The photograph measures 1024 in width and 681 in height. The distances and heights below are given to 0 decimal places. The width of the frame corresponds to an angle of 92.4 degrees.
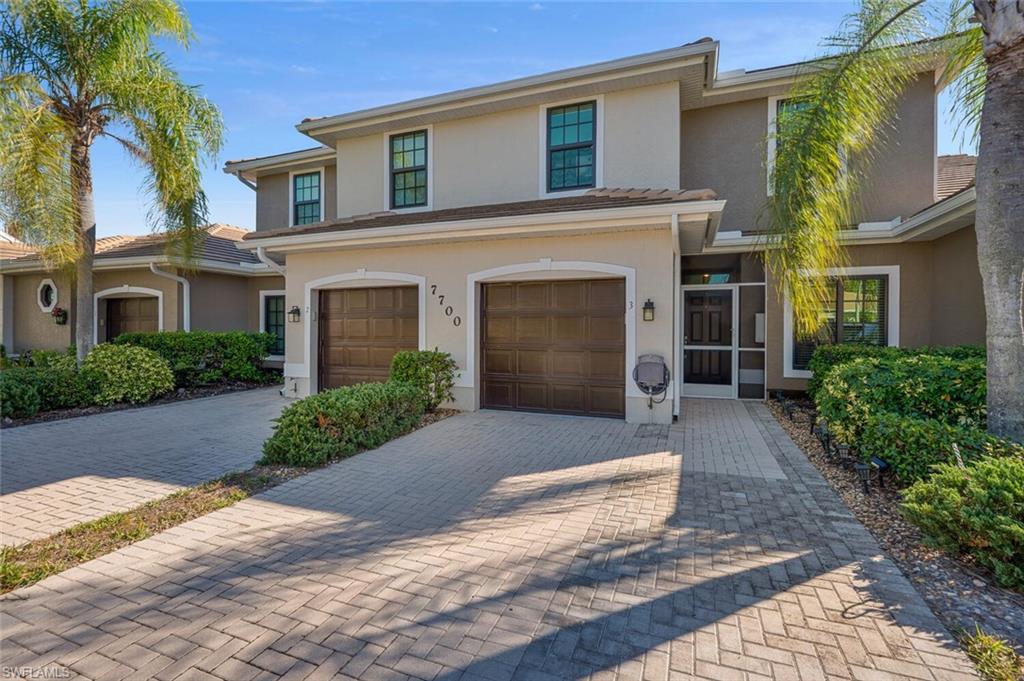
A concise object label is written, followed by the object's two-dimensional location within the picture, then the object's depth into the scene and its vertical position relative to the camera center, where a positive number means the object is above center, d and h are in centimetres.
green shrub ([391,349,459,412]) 862 -73
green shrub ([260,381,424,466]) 583 -122
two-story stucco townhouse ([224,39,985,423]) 821 +166
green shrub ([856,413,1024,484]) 410 -97
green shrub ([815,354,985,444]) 507 -64
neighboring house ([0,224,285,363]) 1348 +106
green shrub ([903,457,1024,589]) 308 -121
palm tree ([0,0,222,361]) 857 +409
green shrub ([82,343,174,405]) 968 -89
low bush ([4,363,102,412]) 875 -103
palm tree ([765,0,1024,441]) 429 +215
